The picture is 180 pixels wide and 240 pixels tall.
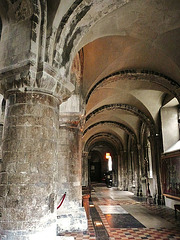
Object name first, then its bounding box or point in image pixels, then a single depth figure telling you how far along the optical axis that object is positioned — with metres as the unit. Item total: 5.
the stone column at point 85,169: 18.52
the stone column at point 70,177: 5.93
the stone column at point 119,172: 22.27
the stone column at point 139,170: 15.30
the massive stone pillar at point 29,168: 2.86
